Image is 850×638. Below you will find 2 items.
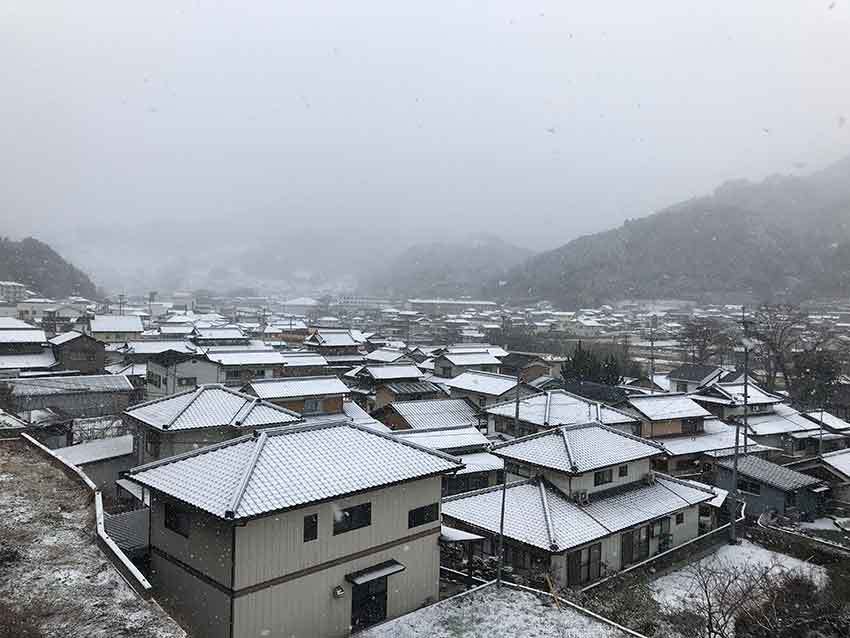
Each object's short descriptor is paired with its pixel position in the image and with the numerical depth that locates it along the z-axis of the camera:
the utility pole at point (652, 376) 45.56
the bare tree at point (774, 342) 47.94
